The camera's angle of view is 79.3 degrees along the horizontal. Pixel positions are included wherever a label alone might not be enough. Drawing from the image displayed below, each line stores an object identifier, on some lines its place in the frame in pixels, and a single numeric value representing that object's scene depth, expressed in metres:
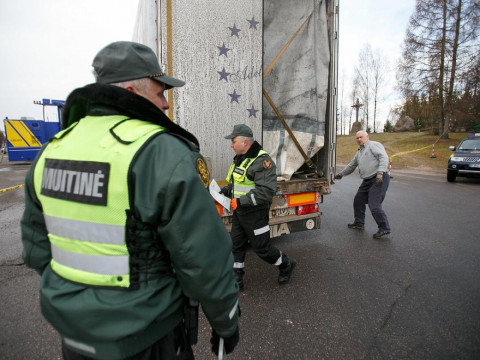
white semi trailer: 3.00
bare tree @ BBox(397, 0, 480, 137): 21.05
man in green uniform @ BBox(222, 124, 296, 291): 2.93
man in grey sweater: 4.80
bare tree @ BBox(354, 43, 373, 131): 32.94
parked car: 10.21
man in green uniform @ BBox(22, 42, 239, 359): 1.01
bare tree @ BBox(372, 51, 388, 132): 32.19
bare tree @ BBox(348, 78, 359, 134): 34.00
